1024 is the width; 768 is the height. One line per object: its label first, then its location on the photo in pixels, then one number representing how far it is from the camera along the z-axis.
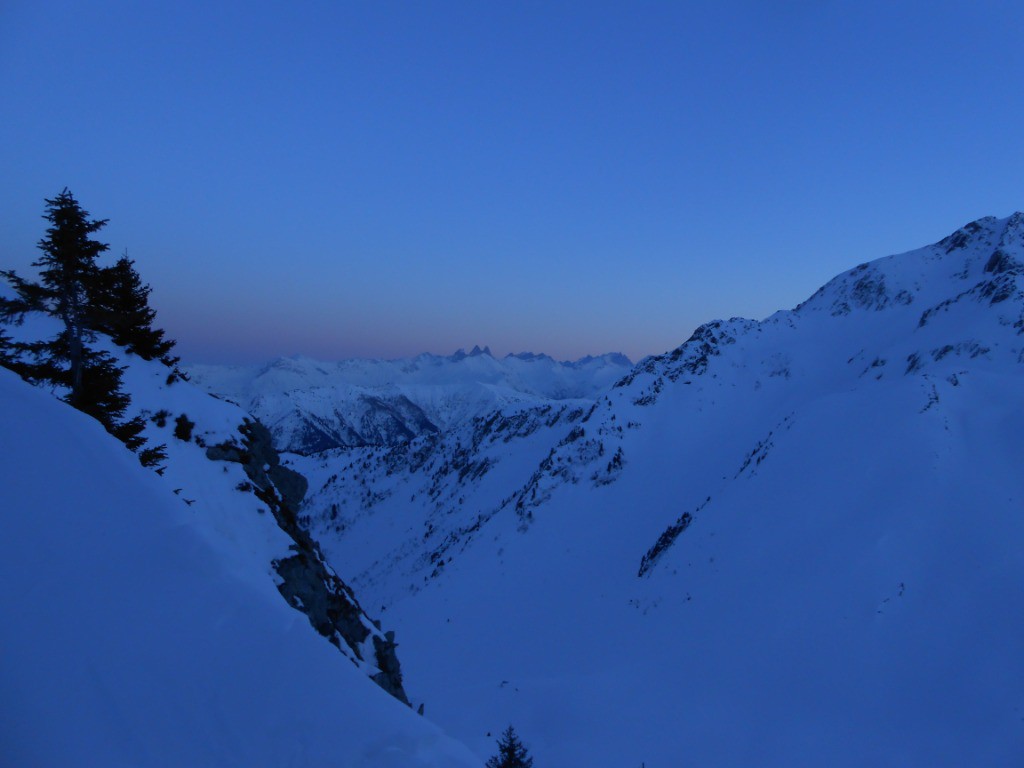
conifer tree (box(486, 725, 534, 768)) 13.14
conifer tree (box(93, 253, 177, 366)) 19.47
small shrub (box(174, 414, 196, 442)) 18.62
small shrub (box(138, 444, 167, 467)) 14.34
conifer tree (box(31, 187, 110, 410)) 13.80
